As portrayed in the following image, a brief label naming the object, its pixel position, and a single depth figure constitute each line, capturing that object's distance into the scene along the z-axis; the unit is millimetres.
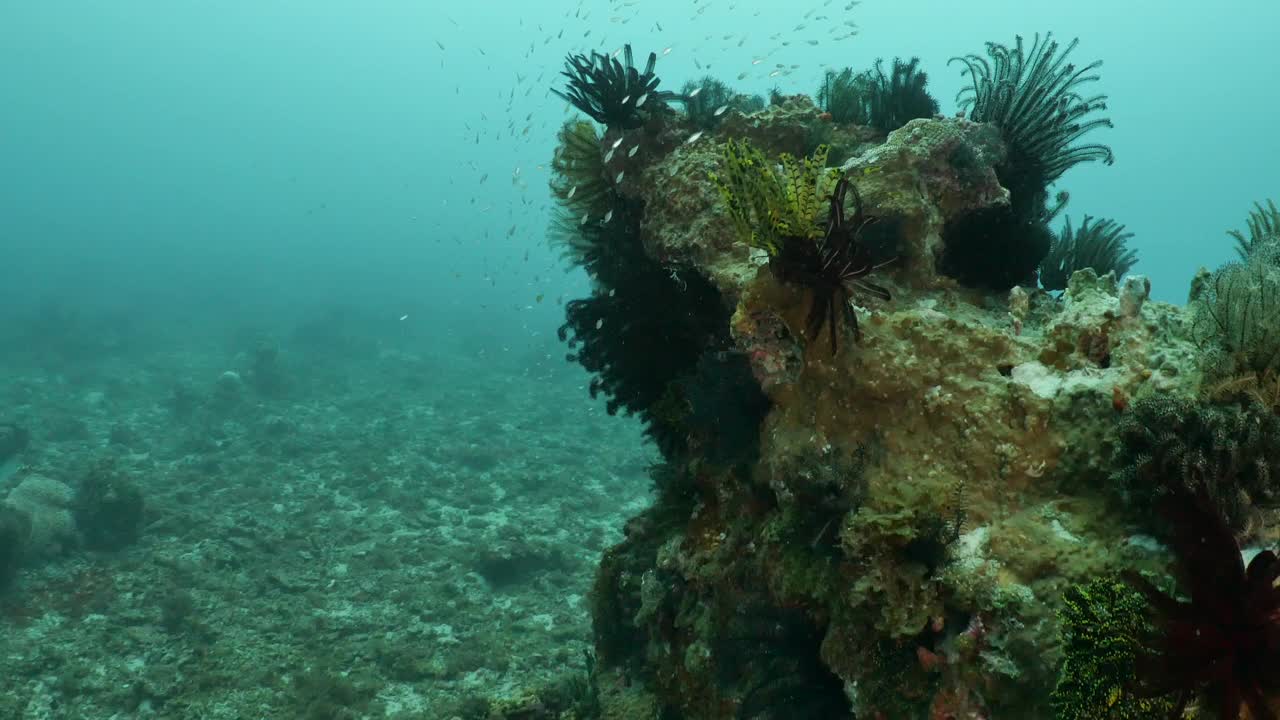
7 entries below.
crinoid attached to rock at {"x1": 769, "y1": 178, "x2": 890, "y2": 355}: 4449
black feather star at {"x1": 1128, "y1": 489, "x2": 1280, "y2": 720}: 2555
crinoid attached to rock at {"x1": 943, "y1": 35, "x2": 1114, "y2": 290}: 6160
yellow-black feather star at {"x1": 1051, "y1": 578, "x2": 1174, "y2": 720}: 2922
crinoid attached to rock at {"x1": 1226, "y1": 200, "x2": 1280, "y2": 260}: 5450
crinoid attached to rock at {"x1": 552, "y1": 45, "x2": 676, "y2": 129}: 7539
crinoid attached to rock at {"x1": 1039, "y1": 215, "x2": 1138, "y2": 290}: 7359
